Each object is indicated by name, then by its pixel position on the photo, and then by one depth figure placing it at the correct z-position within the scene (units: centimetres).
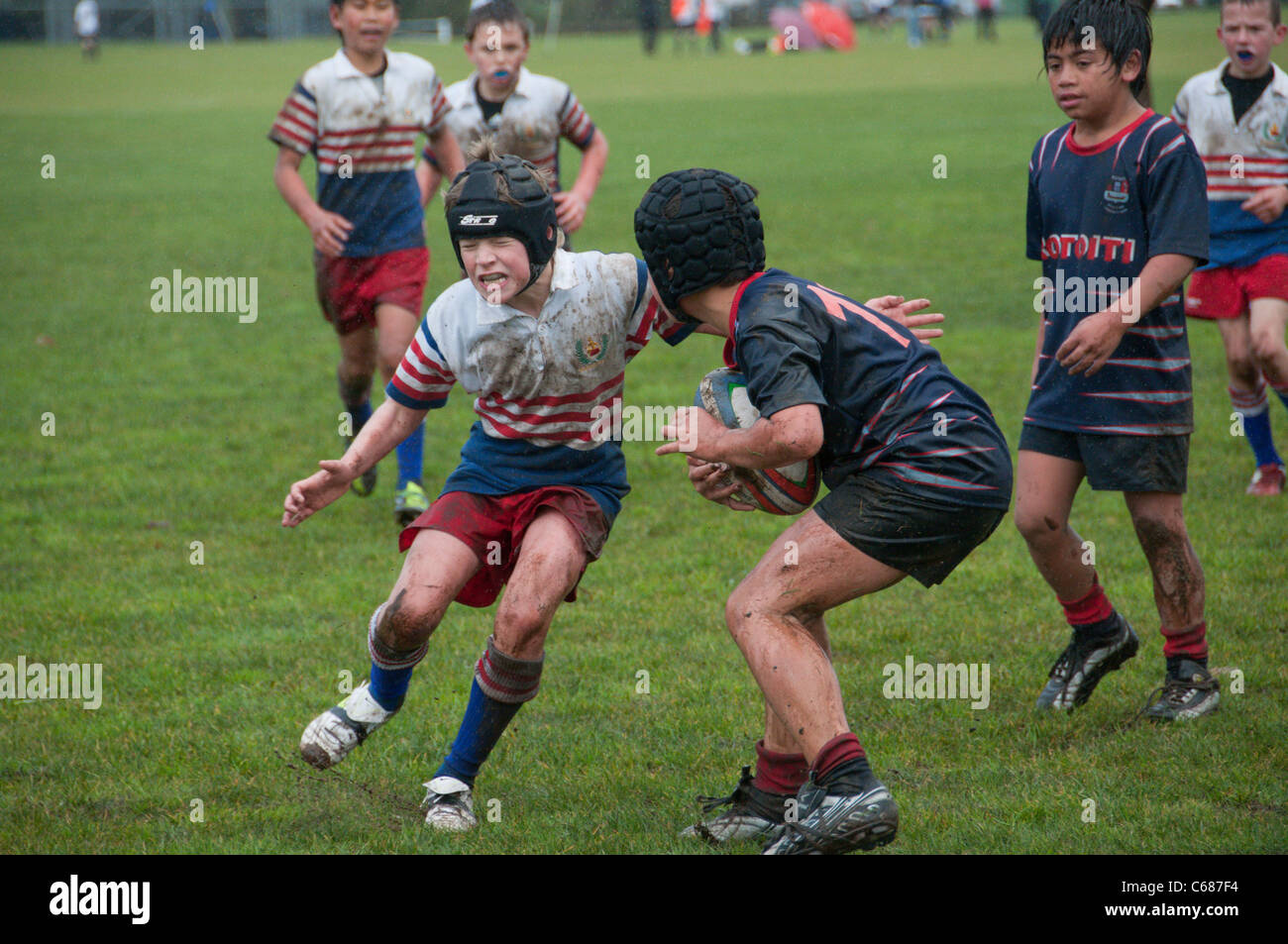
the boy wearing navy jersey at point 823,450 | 642
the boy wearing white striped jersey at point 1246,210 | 1237
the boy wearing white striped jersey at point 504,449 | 729
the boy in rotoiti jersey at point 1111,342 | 804
